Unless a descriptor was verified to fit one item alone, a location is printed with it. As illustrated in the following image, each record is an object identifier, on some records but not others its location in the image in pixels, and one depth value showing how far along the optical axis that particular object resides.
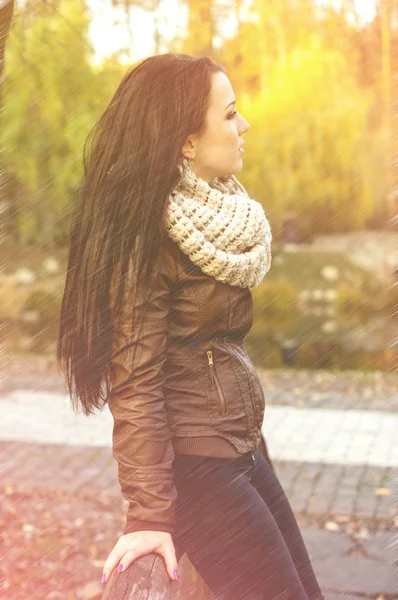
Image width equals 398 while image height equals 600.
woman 2.09
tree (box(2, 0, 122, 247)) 10.72
